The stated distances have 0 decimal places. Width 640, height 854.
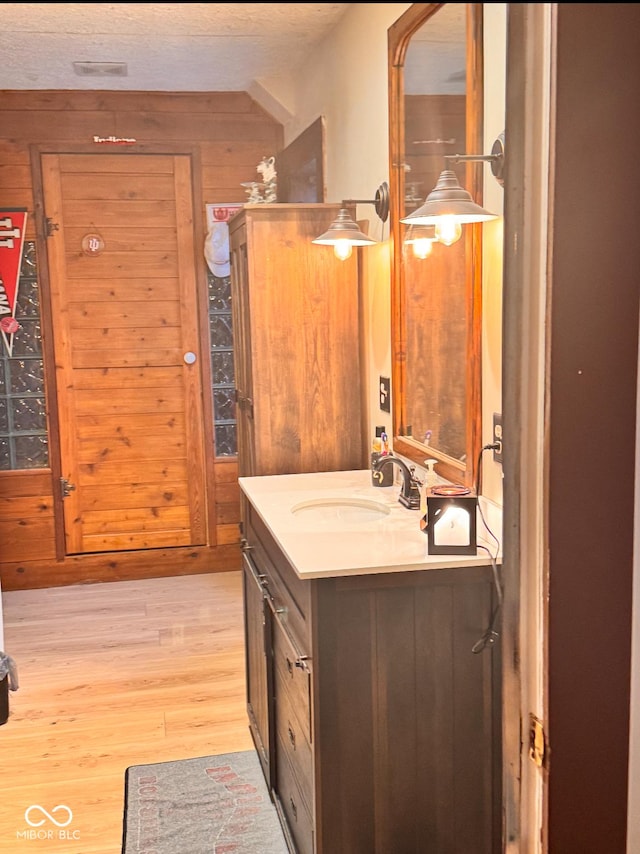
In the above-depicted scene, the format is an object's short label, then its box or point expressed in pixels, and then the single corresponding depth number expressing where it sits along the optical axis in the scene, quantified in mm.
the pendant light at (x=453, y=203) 1935
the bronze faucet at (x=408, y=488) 2379
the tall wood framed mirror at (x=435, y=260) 2102
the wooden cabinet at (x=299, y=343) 3160
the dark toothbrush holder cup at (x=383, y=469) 2680
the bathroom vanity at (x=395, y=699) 1819
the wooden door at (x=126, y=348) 4484
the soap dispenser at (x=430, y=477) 2225
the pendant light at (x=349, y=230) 2805
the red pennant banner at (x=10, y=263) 4410
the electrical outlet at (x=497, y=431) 2031
